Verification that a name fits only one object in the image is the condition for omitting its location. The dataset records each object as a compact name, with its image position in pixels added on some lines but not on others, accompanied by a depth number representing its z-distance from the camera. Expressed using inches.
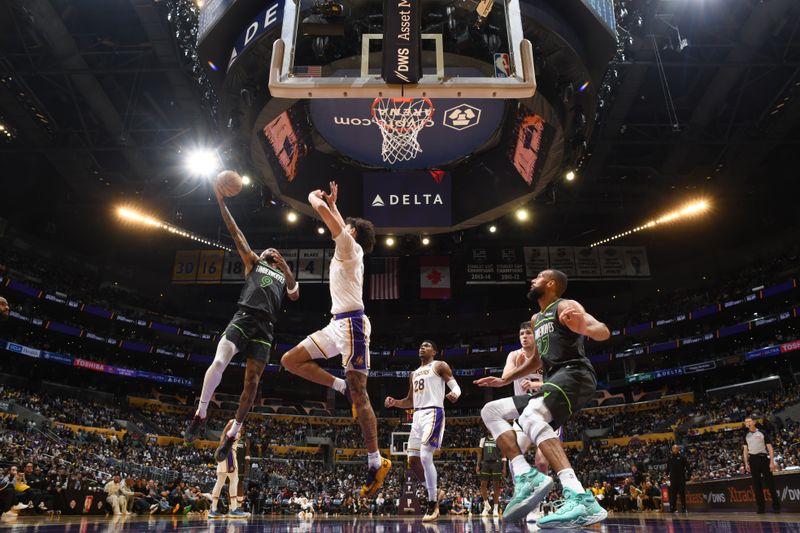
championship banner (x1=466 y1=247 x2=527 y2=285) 1117.7
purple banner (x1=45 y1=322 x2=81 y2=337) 1184.2
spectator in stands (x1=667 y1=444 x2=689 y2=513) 471.8
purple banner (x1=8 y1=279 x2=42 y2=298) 1104.9
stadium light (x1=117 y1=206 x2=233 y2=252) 983.6
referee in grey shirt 386.0
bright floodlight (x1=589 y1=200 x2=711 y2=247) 905.5
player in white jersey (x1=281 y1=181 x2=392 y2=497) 204.8
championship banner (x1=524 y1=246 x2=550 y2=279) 1116.5
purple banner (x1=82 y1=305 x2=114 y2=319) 1247.2
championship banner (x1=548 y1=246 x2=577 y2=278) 1123.6
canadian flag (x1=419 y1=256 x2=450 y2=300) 1166.3
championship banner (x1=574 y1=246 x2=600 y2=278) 1122.0
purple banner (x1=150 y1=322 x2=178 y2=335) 1355.8
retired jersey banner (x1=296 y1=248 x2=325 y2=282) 1112.2
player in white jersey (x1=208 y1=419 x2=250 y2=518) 302.0
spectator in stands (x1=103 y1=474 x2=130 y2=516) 496.1
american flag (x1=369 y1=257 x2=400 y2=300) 1095.0
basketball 221.3
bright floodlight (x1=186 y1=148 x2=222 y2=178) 771.4
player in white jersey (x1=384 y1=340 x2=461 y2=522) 281.9
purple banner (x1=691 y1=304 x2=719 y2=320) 1227.2
